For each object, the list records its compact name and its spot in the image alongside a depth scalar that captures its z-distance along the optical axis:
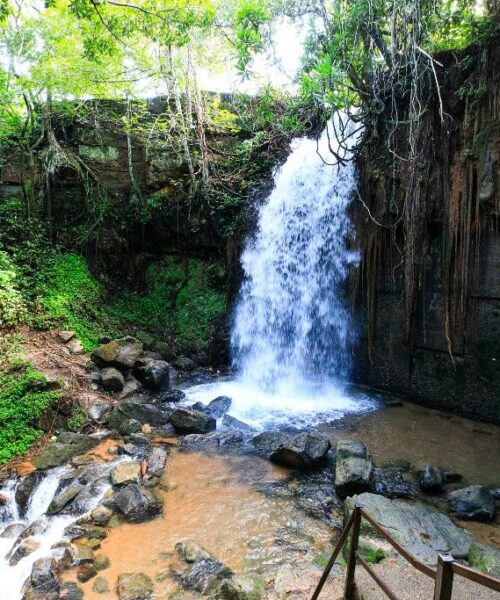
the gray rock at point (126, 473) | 4.54
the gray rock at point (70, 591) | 3.16
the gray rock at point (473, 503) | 4.06
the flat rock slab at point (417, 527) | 3.43
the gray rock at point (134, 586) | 3.15
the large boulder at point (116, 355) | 7.27
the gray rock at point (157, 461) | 4.89
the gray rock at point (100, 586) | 3.23
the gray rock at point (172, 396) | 7.31
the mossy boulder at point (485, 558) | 2.96
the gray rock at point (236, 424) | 6.21
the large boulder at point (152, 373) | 7.43
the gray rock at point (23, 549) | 3.62
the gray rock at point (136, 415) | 6.12
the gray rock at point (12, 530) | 3.95
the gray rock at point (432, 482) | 4.53
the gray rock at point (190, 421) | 6.04
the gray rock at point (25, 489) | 4.32
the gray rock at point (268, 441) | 5.45
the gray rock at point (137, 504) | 4.13
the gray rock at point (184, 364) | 8.86
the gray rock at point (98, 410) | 6.14
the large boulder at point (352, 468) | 4.39
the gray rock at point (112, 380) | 6.91
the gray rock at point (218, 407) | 6.73
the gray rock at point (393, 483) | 4.49
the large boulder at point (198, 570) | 3.23
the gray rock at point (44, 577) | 3.22
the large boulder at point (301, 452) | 4.97
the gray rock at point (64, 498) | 4.18
